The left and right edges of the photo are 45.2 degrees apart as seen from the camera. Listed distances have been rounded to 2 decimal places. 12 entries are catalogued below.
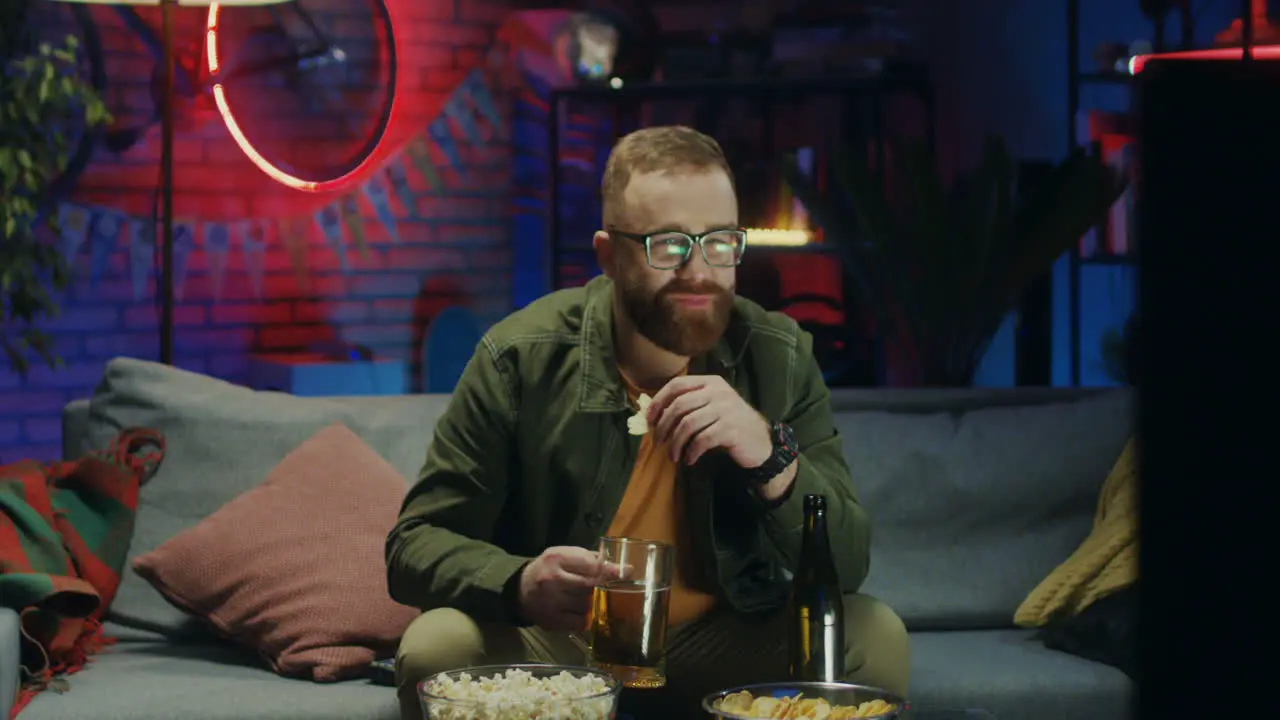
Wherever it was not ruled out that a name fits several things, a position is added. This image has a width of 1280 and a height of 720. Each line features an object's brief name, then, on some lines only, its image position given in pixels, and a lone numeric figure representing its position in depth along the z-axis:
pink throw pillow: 2.38
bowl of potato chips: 1.34
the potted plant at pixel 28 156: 3.66
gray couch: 2.60
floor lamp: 3.53
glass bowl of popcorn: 1.25
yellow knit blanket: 2.56
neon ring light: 4.12
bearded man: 1.92
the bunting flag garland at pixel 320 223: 4.77
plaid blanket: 2.28
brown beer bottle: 1.82
